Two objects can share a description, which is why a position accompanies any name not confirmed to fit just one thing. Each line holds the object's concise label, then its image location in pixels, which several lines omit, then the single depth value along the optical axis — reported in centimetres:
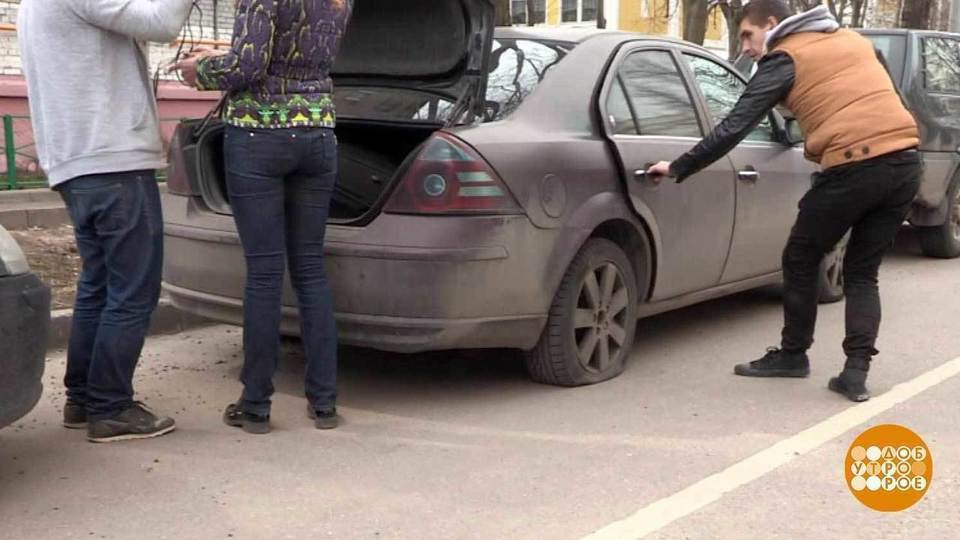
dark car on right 850
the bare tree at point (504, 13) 1009
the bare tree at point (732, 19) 1555
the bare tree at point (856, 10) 2681
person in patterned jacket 393
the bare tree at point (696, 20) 1617
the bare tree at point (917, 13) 1595
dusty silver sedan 422
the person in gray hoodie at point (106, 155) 381
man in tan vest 462
